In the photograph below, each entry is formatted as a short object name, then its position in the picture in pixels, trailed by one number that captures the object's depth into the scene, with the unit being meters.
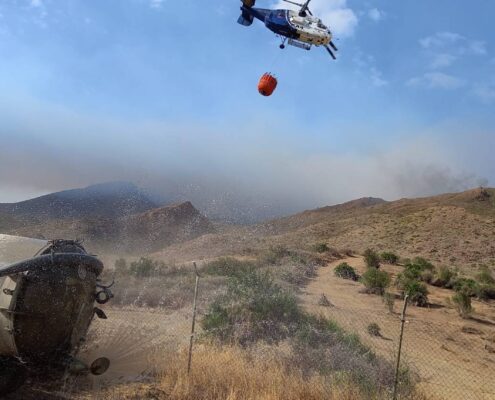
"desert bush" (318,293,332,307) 17.29
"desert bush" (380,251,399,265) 35.38
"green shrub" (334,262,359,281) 26.17
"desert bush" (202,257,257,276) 21.73
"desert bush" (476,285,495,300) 24.09
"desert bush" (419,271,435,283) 27.62
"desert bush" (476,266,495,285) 28.24
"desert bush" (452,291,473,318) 18.88
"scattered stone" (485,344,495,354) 14.58
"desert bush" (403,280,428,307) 20.61
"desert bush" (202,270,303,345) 11.79
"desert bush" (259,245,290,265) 28.54
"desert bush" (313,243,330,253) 37.58
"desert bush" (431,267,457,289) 27.20
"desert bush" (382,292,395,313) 18.06
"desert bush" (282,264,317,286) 22.72
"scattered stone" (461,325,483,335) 16.50
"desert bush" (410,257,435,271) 31.22
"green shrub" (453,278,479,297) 24.66
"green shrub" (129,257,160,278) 21.77
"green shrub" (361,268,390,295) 21.88
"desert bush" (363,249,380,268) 31.15
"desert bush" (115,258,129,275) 22.06
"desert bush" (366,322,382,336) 14.31
